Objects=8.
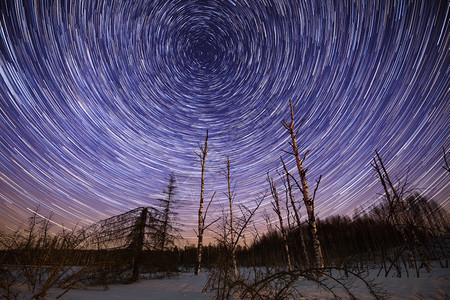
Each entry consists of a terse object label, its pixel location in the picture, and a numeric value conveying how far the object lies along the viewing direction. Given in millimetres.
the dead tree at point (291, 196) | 9184
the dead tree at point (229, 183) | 14588
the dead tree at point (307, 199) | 6777
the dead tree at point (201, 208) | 11414
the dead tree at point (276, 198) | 10951
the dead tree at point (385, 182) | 9938
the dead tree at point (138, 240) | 8023
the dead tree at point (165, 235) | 9164
